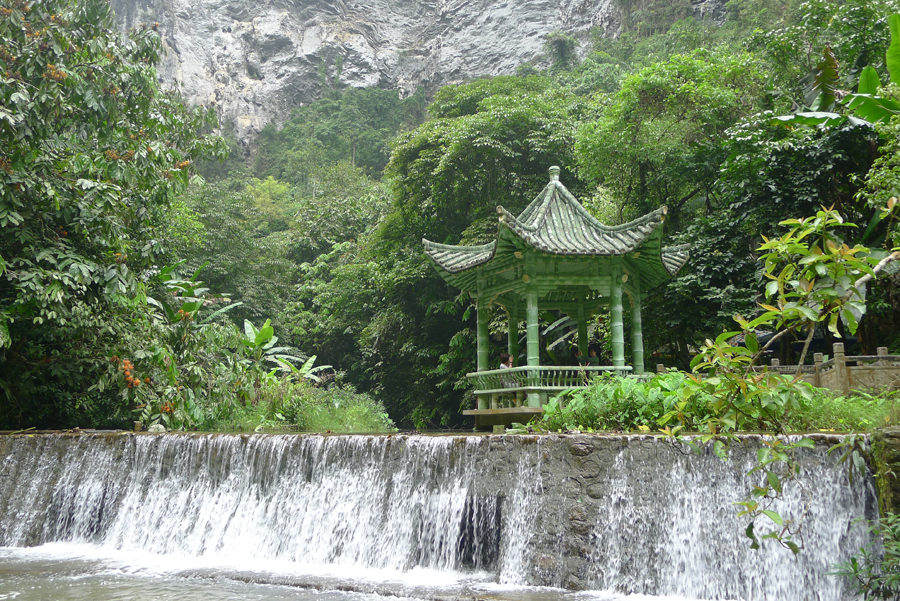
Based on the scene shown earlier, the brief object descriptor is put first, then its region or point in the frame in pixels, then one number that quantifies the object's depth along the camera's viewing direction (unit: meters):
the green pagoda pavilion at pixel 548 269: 10.95
